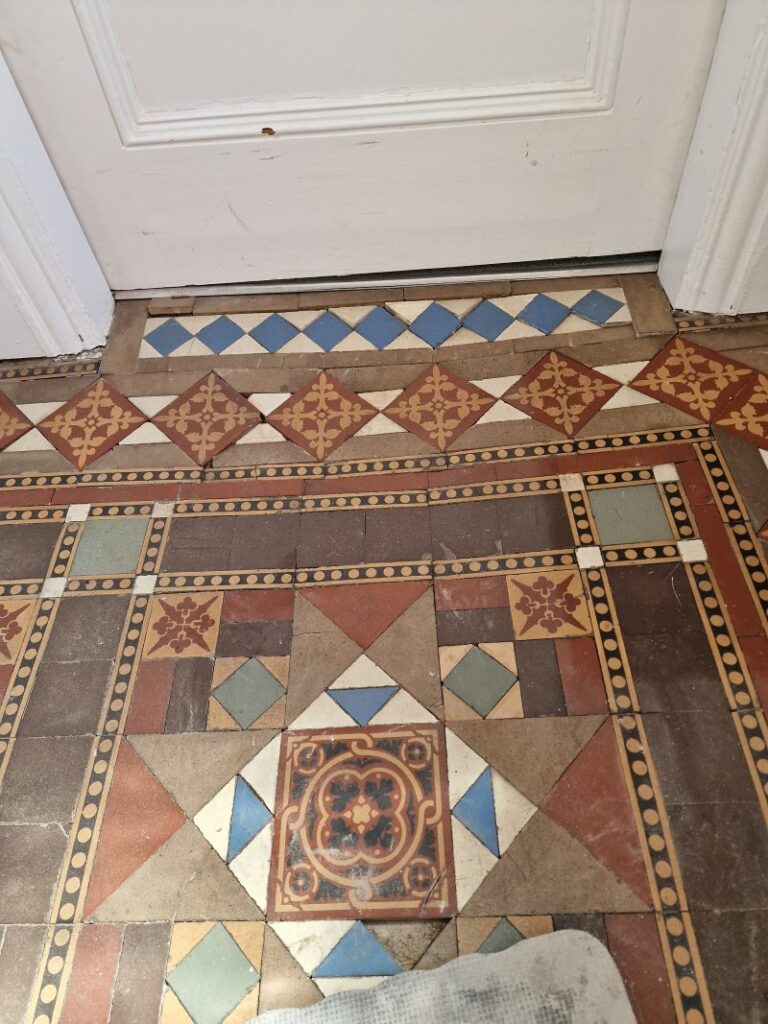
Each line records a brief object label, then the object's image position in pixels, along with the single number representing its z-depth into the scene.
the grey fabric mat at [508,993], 1.06
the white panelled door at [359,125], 1.46
